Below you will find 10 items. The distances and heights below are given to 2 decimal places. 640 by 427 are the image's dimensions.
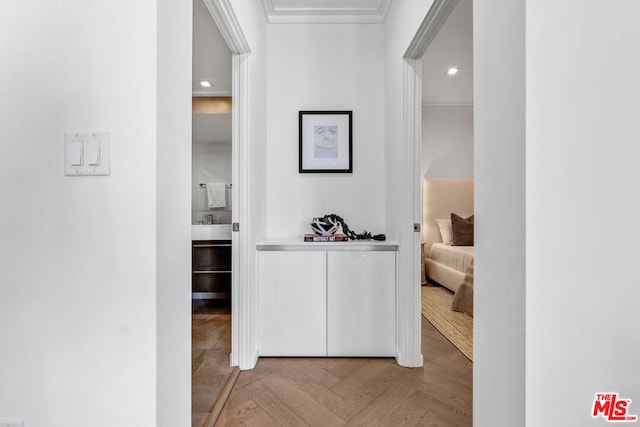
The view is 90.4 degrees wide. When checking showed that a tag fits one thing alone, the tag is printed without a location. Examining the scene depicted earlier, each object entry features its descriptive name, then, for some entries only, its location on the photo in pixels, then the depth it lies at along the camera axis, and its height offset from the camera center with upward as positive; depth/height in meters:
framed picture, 2.76 +0.58
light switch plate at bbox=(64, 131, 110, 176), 0.88 +0.16
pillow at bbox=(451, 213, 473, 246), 4.25 -0.29
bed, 4.35 -0.08
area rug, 2.55 -1.06
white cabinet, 2.30 -0.67
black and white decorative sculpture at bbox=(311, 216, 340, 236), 2.48 -0.13
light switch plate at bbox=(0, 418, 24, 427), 0.89 -0.59
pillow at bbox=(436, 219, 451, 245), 4.54 -0.28
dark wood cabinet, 3.49 -0.65
